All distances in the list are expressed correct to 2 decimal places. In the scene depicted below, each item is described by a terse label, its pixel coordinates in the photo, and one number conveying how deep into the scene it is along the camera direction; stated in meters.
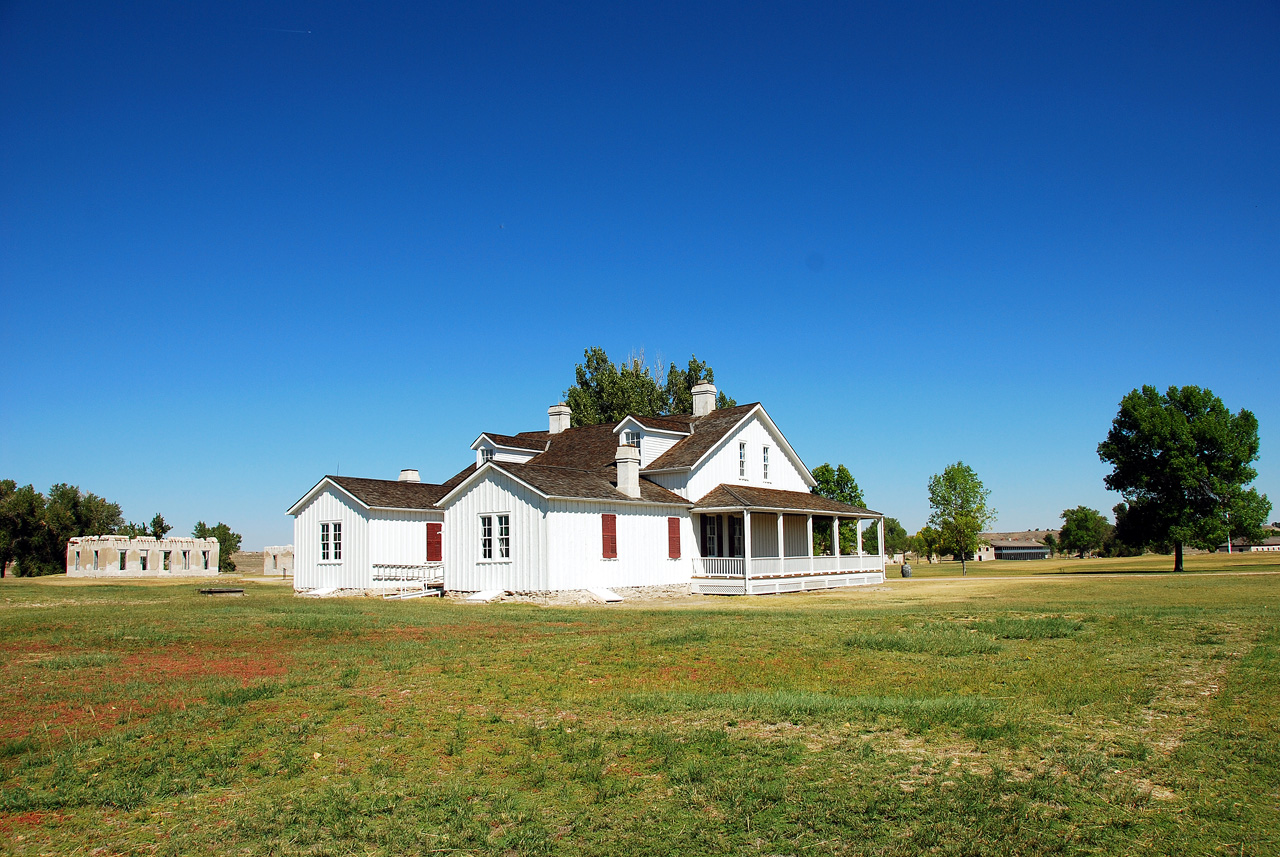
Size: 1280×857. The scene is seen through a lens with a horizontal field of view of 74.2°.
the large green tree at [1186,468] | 47.78
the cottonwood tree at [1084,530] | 132.75
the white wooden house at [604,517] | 28.92
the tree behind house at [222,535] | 80.50
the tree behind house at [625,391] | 62.88
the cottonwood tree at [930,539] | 75.69
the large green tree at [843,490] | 59.09
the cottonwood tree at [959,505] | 69.75
